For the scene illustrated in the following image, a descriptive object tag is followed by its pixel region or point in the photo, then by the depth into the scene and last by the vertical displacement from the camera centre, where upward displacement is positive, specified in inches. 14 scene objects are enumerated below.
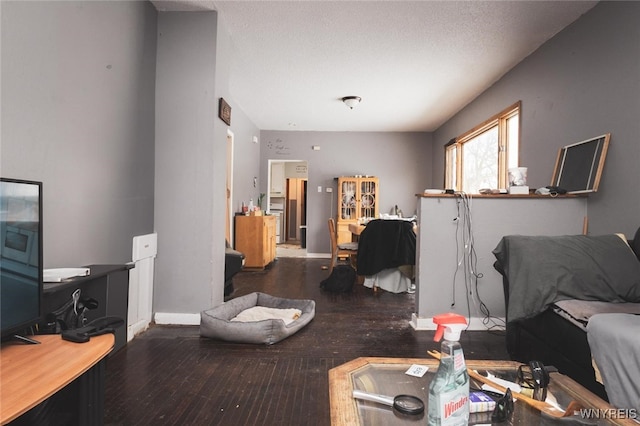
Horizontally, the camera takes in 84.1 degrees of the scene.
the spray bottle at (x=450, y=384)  31.9 -15.8
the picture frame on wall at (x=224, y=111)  118.7 +33.3
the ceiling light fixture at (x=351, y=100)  200.5 +63.0
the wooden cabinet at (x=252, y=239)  219.5 -19.4
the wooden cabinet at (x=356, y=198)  280.8 +9.3
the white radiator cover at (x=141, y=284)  102.7 -23.8
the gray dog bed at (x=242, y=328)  97.3 -33.9
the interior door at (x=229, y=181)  209.2 +16.0
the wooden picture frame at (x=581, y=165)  102.8 +15.4
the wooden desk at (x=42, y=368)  34.2 -18.7
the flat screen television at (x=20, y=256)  43.8 -6.8
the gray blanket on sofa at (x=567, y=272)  73.8 -12.4
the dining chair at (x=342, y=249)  185.5 -20.5
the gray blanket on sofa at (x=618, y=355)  51.0 -21.3
